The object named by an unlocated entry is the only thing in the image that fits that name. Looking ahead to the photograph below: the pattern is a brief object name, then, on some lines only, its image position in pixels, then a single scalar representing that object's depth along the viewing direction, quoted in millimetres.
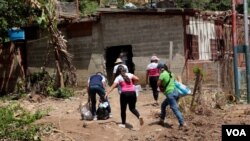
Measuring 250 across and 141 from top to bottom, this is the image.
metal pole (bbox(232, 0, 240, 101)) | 16448
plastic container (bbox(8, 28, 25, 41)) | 21681
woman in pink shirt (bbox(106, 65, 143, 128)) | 12016
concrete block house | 19281
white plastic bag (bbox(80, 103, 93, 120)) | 13156
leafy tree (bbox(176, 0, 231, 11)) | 36719
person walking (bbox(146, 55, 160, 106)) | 15766
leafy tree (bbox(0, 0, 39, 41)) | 19781
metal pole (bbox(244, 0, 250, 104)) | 16391
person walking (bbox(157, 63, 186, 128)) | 11966
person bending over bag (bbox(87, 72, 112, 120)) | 13164
